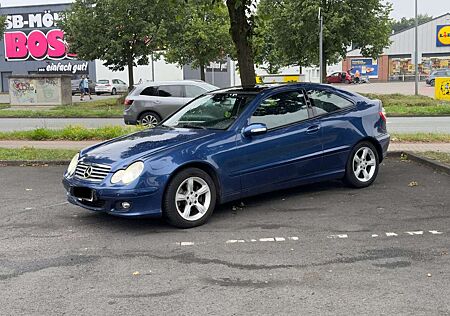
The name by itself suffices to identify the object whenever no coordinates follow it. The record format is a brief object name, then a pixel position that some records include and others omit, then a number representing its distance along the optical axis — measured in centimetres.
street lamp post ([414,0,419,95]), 3022
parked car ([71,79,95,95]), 4906
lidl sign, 6725
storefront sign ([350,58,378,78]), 7044
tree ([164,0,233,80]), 3262
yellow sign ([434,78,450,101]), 2861
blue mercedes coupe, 572
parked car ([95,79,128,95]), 4872
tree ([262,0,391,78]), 2705
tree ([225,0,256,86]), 1014
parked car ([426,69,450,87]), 5158
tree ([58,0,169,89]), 2798
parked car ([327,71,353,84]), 6168
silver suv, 1697
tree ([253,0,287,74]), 2852
